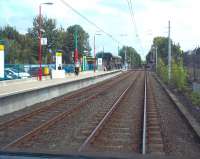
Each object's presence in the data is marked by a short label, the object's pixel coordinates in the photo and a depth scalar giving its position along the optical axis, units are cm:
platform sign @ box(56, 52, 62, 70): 3026
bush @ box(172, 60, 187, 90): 2045
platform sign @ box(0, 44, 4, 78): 1833
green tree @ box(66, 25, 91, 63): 7470
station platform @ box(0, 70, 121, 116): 1105
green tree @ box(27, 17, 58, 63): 5764
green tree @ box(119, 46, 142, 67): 10921
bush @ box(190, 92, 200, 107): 1308
